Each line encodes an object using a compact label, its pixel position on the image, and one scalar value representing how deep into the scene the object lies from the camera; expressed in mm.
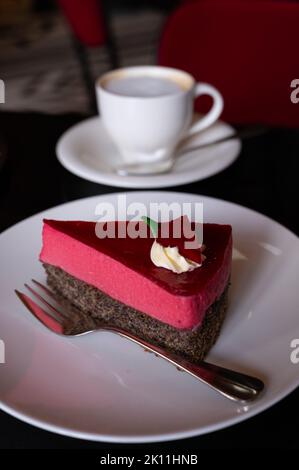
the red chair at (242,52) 1275
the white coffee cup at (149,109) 931
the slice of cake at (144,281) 561
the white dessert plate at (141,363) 466
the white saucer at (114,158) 882
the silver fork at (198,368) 489
